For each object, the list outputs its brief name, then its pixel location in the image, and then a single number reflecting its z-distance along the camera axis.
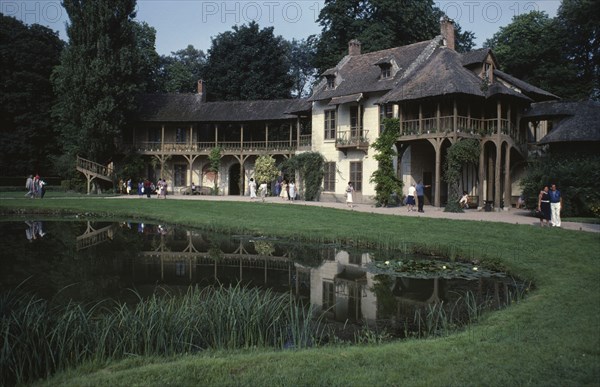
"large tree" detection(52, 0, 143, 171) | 35.81
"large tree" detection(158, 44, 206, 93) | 54.28
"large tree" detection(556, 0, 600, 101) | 35.38
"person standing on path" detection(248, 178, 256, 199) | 32.41
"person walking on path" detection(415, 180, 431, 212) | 22.64
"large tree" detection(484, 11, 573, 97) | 37.12
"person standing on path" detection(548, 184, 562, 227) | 16.38
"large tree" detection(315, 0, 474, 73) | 38.84
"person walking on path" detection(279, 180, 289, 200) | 32.12
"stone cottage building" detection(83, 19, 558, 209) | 24.98
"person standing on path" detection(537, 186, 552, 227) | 16.94
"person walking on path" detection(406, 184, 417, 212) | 23.31
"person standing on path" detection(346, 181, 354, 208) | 26.41
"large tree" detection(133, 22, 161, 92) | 48.88
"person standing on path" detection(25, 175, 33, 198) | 30.88
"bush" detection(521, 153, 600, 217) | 19.84
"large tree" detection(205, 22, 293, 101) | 47.62
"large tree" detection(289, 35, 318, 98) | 66.44
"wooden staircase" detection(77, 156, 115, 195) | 37.53
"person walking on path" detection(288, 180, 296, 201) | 32.47
